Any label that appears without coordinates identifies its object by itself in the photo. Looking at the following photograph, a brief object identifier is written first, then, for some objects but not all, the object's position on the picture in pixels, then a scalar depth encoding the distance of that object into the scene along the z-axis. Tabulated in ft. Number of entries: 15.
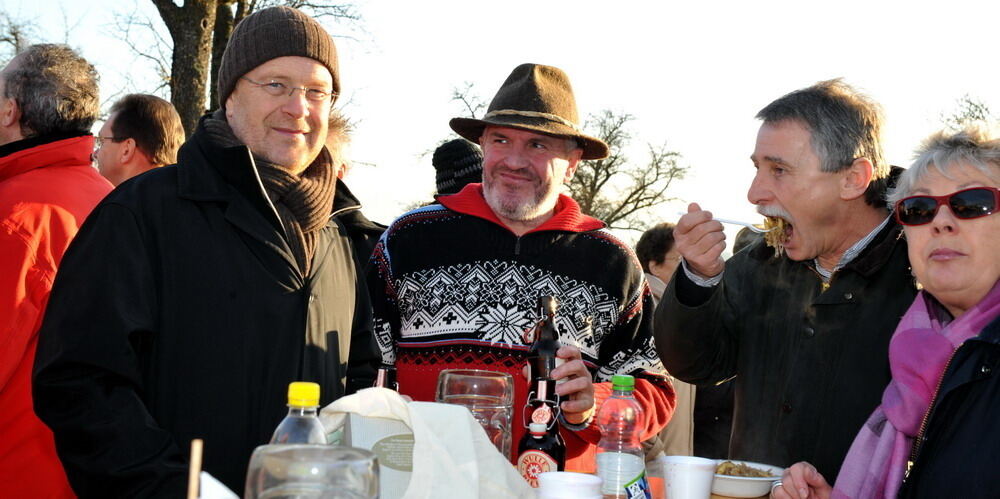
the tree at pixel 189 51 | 44.27
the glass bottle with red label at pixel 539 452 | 8.71
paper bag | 6.47
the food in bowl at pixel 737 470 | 8.71
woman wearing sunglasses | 8.09
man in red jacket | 11.33
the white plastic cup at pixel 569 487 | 6.98
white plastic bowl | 8.34
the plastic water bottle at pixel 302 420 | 6.10
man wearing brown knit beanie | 8.10
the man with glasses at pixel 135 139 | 17.53
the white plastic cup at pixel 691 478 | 8.23
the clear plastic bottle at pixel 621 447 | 8.02
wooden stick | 4.61
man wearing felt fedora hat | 12.15
